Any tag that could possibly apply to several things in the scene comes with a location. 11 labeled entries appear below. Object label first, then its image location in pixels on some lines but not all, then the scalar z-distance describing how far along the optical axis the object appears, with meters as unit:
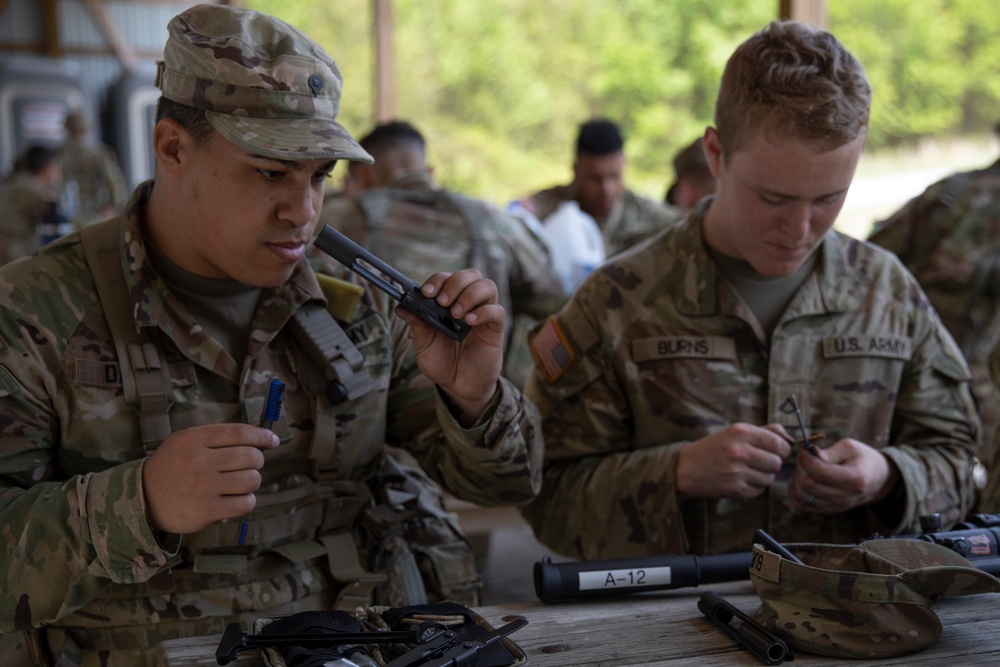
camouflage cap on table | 1.48
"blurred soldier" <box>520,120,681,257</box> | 6.30
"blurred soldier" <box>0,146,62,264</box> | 8.85
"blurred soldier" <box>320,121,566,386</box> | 4.41
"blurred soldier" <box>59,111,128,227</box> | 12.44
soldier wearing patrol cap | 1.64
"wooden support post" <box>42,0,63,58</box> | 19.05
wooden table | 1.50
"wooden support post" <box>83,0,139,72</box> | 18.30
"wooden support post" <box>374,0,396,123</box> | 7.25
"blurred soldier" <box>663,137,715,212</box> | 5.51
